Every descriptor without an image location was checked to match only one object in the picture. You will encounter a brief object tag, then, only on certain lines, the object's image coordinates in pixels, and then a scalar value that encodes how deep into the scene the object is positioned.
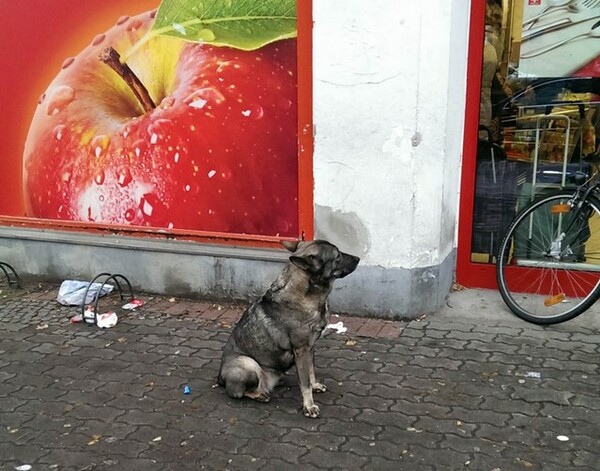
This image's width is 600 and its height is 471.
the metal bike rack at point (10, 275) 6.83
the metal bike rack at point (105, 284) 5.68
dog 3.90
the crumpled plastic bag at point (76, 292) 6.16
